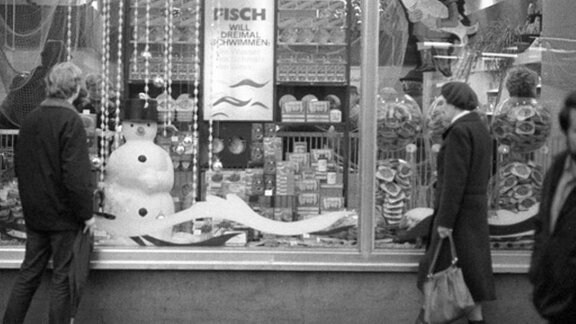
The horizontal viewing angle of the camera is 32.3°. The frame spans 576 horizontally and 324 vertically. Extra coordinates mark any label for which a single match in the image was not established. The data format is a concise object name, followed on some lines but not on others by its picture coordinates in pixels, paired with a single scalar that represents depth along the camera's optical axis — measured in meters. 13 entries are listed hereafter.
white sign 6.99
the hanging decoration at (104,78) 6.85
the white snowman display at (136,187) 6.78
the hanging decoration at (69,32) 6.94
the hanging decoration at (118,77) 6.86
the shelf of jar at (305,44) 7.04
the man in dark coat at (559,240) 3.50
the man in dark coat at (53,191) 6.01
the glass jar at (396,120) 6.86
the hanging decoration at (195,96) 6.93
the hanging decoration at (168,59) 6.95
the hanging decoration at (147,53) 6.96
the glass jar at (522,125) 6.97
